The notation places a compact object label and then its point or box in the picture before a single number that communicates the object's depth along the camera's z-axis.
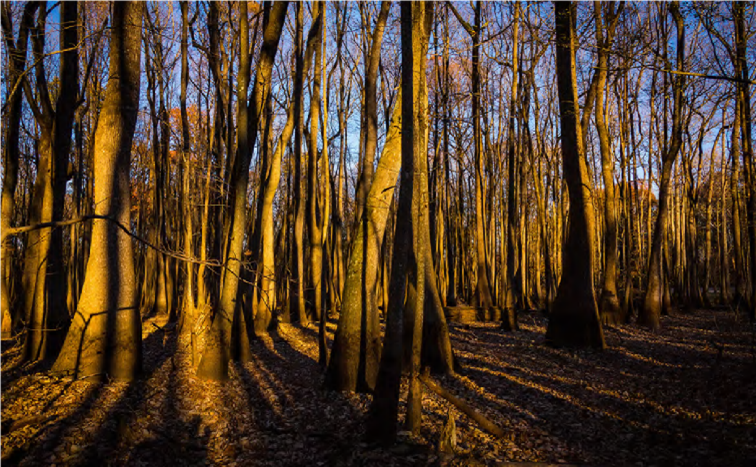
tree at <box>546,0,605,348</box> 11.09
